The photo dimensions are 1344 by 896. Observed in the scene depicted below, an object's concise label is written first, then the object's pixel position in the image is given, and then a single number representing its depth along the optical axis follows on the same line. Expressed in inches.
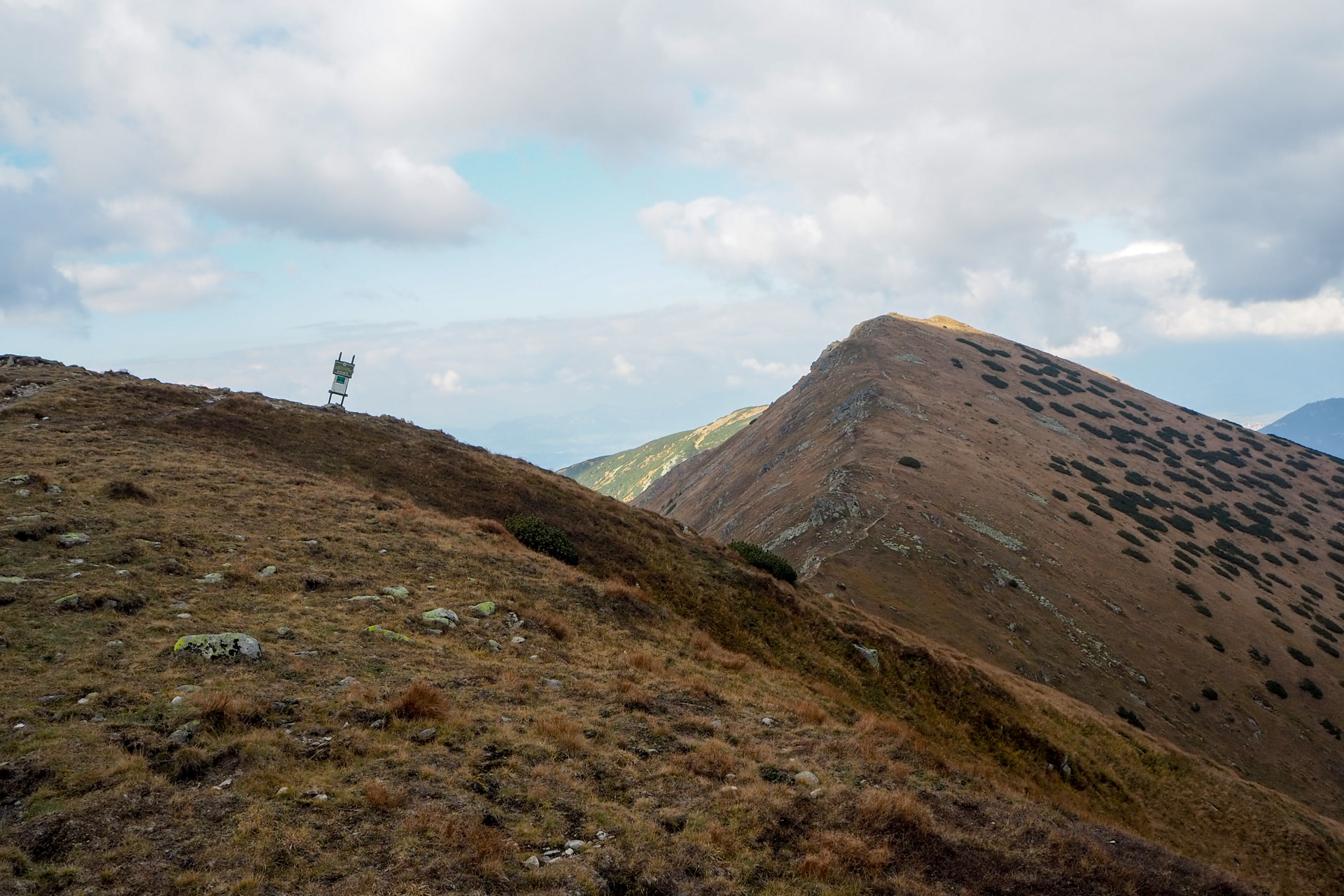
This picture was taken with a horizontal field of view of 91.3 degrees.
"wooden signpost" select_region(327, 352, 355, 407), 1769.2
